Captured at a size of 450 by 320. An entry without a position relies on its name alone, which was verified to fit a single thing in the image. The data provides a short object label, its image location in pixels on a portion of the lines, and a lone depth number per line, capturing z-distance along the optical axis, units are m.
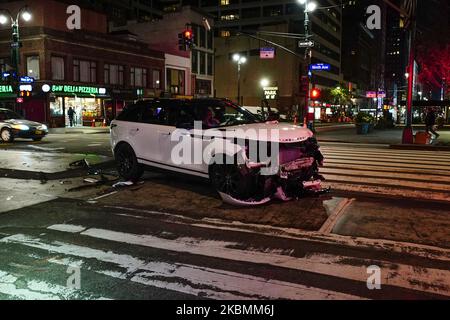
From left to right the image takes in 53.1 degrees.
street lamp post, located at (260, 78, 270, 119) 82.31
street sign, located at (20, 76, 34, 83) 33.32
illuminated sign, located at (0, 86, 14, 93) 42.69
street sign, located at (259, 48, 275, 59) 32.97
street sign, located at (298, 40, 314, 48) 26.02
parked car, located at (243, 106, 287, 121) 10.19
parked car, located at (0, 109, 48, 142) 22.02
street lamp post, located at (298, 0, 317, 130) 26.44
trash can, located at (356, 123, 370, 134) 32.28
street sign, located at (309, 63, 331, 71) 27.25
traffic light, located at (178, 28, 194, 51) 26.50
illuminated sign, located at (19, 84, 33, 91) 31.28
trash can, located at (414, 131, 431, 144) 21.58
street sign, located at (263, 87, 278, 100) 76.79
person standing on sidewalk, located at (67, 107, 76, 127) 43.19
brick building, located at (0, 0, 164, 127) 42.25
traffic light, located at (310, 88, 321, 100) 28.13
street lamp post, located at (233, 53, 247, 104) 39.30
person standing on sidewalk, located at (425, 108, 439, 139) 23.47
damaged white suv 7.92
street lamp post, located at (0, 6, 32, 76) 31.34
